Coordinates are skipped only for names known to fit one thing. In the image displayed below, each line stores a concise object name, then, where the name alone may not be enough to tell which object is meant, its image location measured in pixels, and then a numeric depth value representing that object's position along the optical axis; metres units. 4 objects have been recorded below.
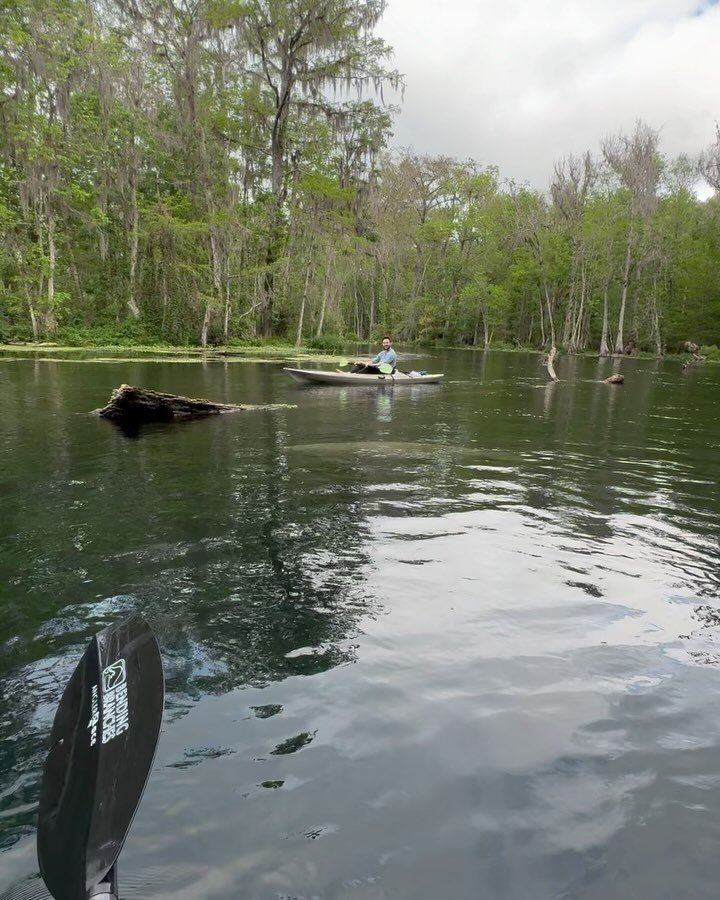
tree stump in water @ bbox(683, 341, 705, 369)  38.72
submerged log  10.62
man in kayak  18.64
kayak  17.57
